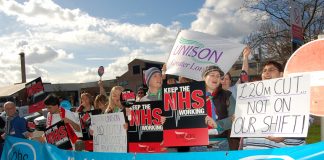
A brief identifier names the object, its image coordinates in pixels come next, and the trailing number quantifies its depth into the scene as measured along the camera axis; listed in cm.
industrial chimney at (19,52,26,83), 8350
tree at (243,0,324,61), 1969
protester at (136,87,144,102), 1020
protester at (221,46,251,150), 533
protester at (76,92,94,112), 823
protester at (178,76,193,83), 683
